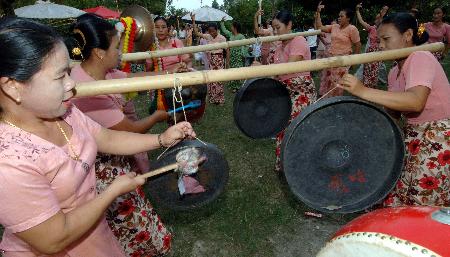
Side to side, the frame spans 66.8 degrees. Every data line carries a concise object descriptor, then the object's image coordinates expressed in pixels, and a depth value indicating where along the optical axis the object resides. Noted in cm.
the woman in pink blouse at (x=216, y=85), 789
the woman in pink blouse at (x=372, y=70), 791
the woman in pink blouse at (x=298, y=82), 413
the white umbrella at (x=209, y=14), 1486
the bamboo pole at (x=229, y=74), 181
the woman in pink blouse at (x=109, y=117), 223
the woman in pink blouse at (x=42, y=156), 117
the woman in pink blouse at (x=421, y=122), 223
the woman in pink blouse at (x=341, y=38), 644
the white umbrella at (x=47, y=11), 1268
